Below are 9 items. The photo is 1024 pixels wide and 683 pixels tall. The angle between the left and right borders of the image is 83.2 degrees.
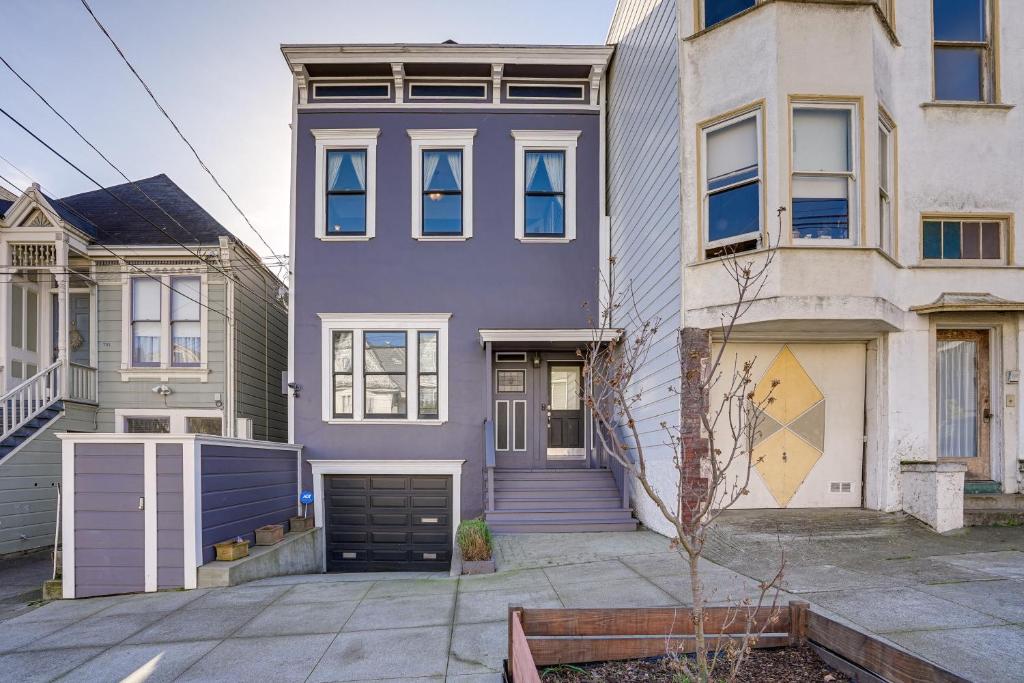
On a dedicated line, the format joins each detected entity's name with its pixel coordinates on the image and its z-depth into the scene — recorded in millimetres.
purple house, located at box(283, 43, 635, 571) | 10523
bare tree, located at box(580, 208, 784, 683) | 7164
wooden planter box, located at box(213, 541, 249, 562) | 7125
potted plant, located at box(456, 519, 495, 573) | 6844
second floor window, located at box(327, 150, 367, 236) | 11047
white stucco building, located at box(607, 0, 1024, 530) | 7246
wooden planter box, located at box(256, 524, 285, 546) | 8266
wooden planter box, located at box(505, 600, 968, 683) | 3342
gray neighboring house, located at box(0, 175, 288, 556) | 10930
